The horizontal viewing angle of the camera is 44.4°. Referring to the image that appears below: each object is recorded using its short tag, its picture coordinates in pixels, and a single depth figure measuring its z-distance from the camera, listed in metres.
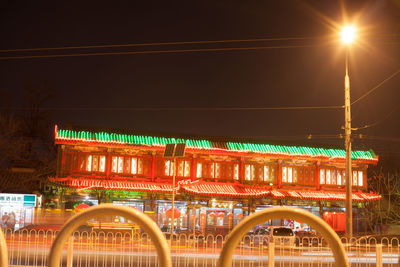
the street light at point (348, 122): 24.11
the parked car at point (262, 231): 34.66
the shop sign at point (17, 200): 34.81
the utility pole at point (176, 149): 23.47
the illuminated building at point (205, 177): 34.28
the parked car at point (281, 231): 30.11
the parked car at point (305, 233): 33.56
